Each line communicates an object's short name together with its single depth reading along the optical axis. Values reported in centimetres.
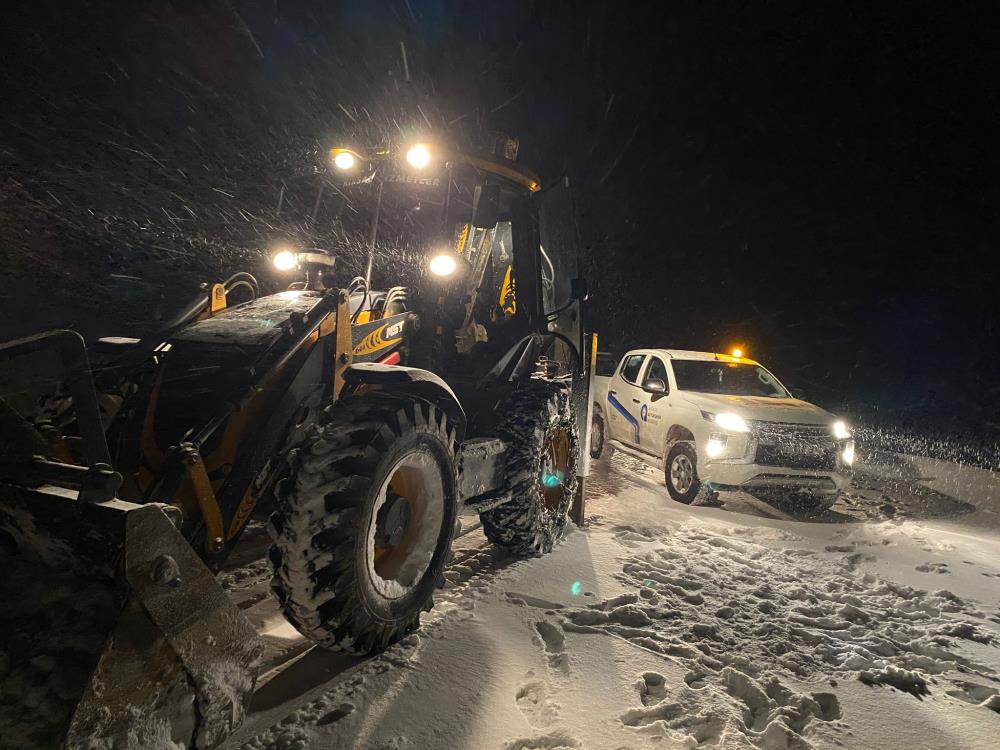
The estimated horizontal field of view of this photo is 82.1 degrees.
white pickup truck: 640
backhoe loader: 178
